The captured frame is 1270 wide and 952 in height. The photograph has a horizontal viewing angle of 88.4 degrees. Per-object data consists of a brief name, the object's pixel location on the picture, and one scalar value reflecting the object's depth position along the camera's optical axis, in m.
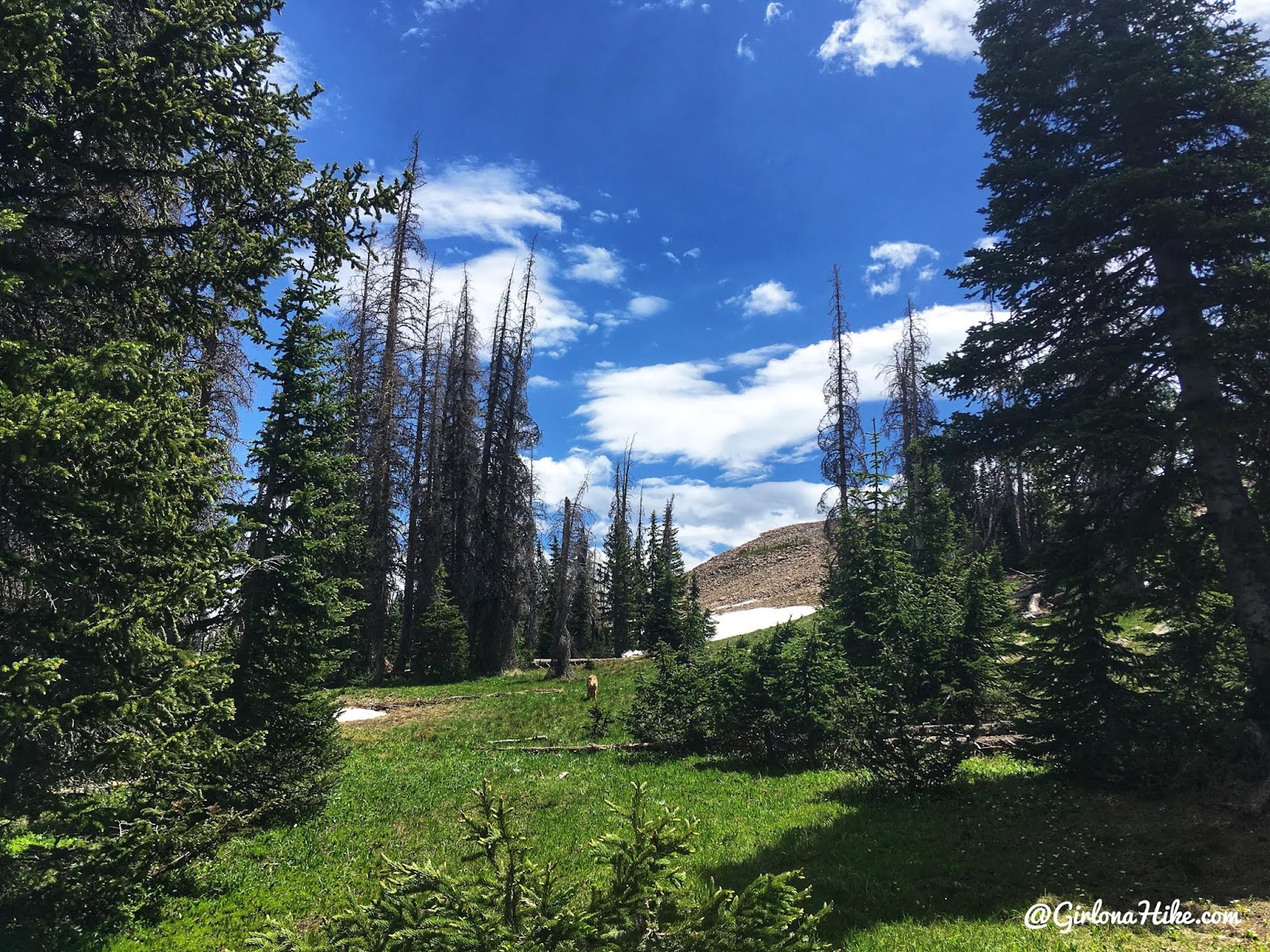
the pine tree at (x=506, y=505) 32.50
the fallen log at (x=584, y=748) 15.67
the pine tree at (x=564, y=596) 27.45
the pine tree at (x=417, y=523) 31.95
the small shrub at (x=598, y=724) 17.03
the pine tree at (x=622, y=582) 43.72
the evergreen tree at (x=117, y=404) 5.77
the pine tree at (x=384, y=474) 29.03
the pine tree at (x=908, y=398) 34.81
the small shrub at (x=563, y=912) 2.91
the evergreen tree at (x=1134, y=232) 9.41
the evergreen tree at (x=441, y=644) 29.48
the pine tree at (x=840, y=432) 28.78
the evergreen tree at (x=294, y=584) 11.11
